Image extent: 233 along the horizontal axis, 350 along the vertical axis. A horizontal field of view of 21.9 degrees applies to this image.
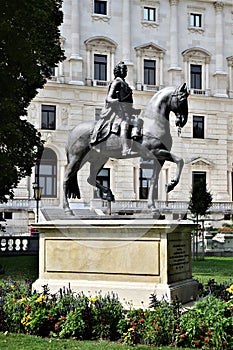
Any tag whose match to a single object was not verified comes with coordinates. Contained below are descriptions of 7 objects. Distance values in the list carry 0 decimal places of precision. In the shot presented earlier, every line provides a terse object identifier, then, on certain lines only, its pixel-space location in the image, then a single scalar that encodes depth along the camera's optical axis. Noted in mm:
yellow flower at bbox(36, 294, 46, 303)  9749
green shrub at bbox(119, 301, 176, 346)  8750
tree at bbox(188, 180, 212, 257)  28078
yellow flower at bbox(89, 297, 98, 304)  9531
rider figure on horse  12266
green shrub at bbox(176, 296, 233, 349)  8234
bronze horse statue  12180
